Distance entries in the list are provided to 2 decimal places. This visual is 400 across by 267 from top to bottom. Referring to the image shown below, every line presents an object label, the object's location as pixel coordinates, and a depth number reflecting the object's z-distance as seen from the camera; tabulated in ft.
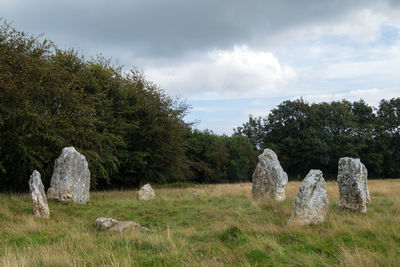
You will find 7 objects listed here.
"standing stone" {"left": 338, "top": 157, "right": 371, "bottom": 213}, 41.70
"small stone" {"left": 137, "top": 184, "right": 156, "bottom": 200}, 59.11
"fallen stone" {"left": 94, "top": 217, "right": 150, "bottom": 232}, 32.42
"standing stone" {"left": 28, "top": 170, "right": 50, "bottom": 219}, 39.58
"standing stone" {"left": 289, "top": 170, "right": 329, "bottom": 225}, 34.01
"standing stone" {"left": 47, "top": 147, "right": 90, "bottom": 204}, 49.85
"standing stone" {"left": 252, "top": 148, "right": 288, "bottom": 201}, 55.26
